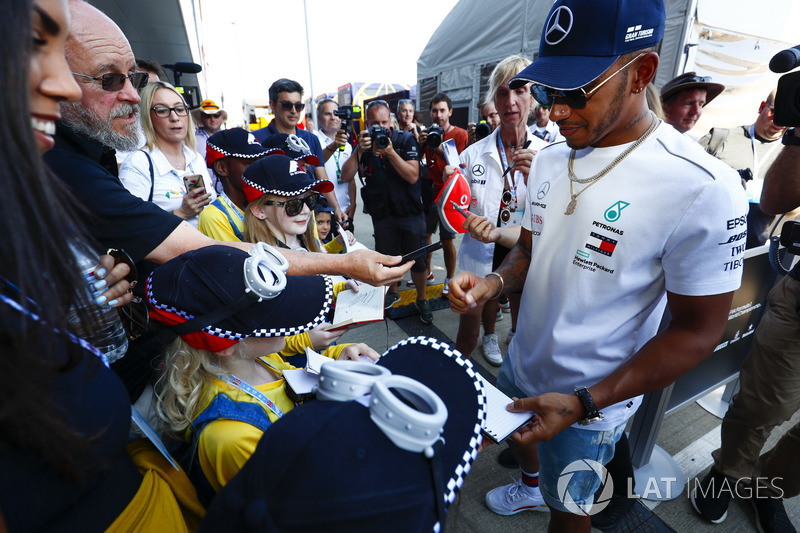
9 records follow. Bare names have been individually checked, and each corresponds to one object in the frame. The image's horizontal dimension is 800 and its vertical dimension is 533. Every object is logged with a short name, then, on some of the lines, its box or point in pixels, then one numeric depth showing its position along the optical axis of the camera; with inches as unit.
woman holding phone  109.6
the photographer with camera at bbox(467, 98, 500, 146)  174.0
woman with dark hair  21.4
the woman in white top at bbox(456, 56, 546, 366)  118.0
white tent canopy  194.5
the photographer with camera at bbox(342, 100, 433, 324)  167.2
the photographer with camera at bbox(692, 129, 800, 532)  72.9
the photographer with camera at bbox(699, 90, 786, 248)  138.3
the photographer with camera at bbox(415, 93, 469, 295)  176.7
